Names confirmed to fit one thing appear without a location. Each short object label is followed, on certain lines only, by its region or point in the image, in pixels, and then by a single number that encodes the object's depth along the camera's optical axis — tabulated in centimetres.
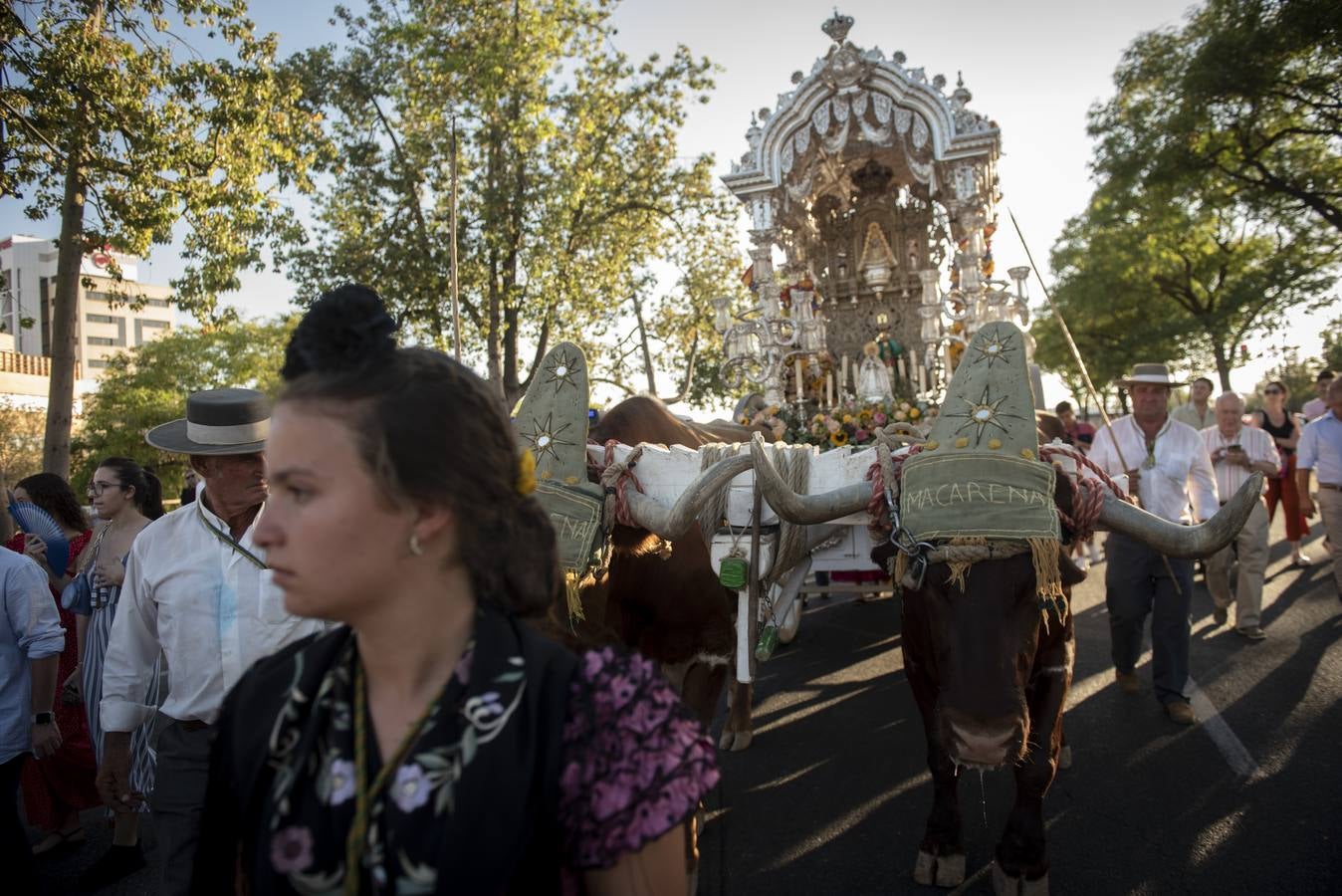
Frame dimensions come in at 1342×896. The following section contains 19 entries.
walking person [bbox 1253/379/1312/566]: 998
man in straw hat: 551
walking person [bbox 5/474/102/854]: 441
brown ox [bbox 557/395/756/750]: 431
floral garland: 598
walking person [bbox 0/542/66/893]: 310
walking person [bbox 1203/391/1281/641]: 769
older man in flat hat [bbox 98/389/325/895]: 262
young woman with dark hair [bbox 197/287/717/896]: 125
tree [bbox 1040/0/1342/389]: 1792
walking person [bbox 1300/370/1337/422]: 861
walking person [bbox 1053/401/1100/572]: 986
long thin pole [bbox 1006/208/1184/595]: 448
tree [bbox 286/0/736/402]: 1570
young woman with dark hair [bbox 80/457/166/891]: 412
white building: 1082
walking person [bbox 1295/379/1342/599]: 726
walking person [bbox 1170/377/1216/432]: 852
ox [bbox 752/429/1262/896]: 304
